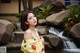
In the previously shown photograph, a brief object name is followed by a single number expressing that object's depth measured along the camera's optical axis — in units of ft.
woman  8.15
